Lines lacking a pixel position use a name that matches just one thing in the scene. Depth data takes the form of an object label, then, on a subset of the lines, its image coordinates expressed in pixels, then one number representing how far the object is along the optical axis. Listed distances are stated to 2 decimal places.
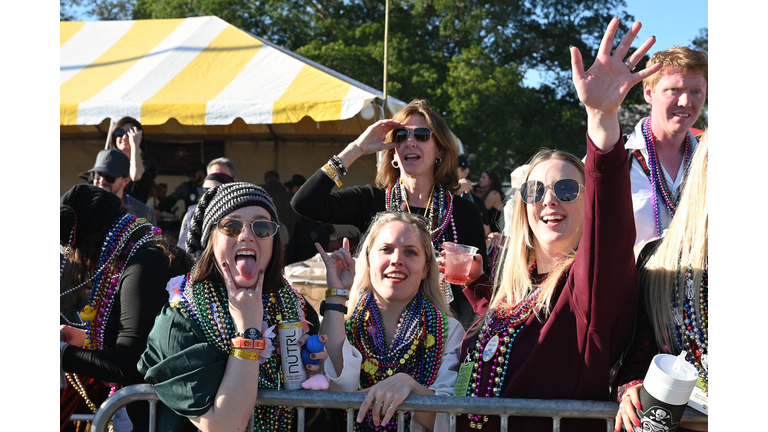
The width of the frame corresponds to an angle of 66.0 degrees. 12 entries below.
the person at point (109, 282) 2.36
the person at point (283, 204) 7.25
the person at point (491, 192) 7.32
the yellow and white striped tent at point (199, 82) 7.12
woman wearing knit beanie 1.95
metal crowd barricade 1.79
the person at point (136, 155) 5.04
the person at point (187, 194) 7.32
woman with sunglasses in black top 3.21
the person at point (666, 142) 3.04
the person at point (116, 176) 3.97
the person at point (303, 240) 7.34
